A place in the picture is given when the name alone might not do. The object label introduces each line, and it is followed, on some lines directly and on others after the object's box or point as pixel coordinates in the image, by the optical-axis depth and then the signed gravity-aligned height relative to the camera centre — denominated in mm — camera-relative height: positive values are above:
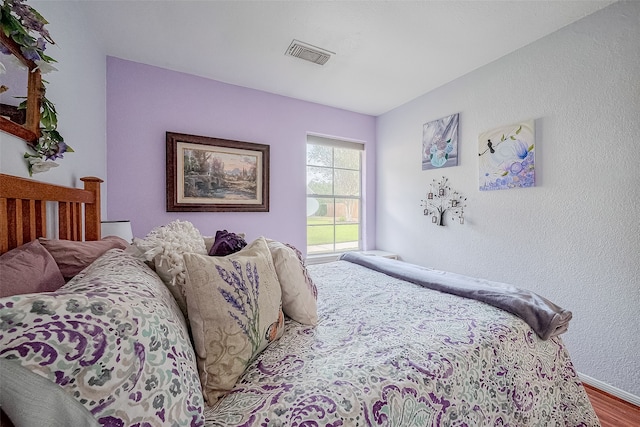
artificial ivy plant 956 +649
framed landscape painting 2520 +391
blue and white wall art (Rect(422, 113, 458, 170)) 2678 +745
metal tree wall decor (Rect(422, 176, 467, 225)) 2648 +101
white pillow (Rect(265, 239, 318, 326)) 1108 -328
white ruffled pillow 837 -140
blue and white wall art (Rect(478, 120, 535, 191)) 2107 +473
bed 420 -404
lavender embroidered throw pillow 731 -316
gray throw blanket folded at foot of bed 1186 -438
